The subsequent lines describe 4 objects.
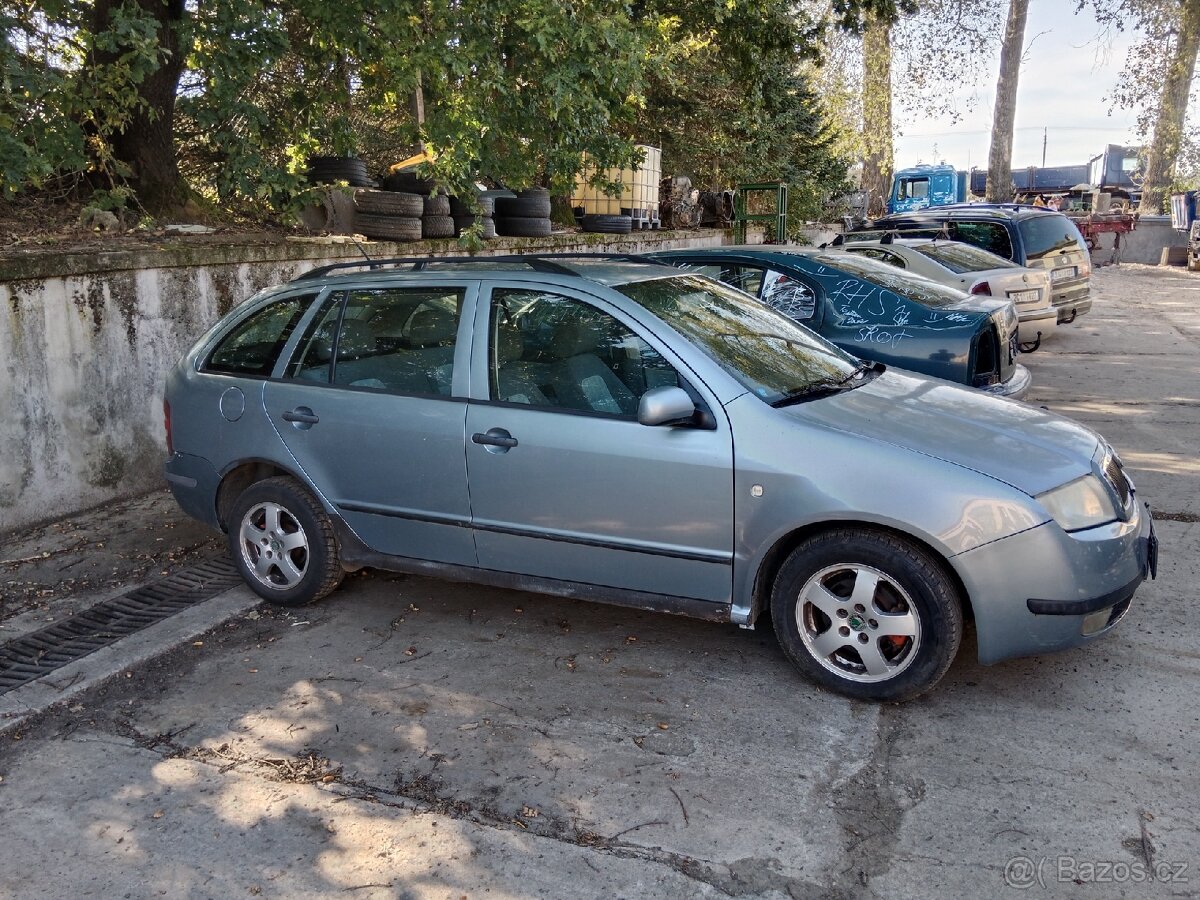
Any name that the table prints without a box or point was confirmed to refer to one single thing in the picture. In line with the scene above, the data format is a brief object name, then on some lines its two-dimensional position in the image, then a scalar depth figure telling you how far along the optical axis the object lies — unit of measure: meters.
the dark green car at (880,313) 6.94
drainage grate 4.45
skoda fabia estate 3.69
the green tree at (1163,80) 28.55
